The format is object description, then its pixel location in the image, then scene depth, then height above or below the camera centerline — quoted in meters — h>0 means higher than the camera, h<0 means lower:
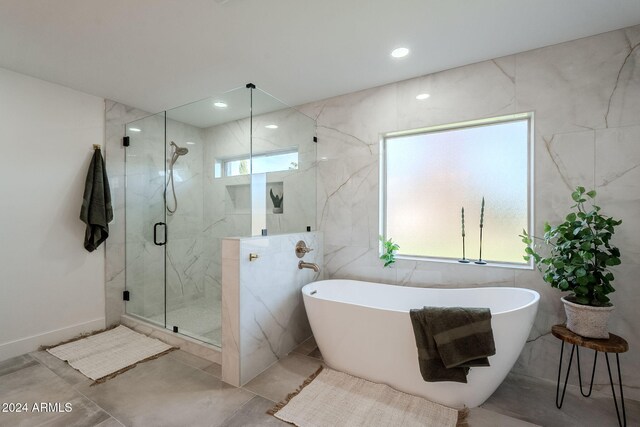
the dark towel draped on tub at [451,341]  1.53 -0.72
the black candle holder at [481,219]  2.30 -0.05
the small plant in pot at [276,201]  2.35 +0.10
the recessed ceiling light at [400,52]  2.01 +1.19
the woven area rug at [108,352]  2.09 -1.19
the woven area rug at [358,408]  1.56 -1.18
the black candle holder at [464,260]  2.27 -0.40
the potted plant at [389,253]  2.50 -0.38
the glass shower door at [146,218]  2.83 -0.07
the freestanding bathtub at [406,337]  1.63 -0.82
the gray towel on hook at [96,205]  2.63 +0.06
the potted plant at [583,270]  1.59 -0.34
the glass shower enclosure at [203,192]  2.22 +0.19
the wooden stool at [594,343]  1.50 -0.73
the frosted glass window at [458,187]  2.21 +0.22
